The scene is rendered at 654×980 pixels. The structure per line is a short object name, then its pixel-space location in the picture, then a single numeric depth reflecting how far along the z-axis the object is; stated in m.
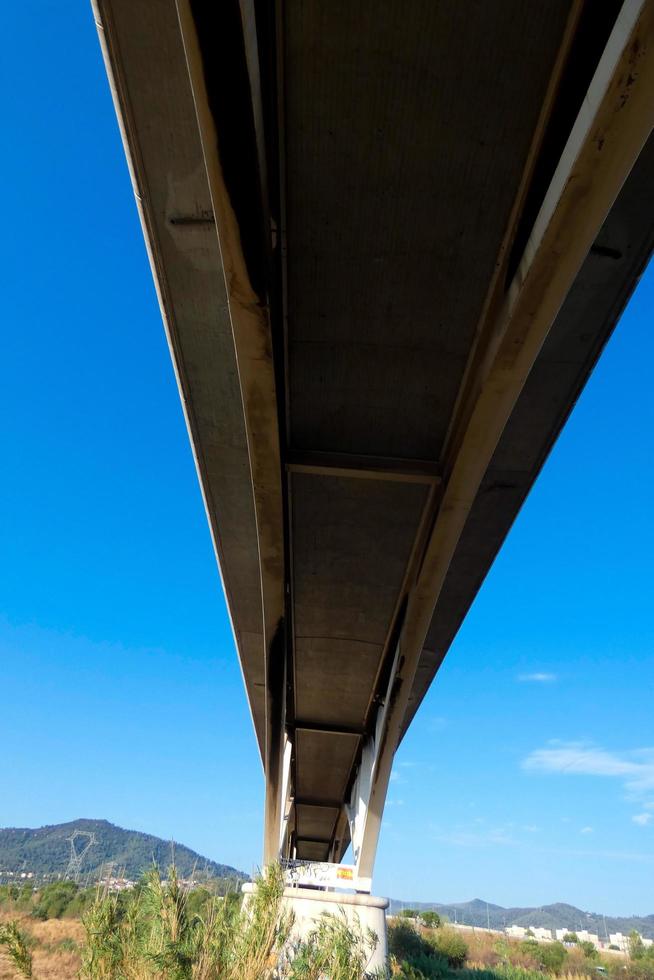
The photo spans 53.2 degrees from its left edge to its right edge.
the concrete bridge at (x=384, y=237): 4.49
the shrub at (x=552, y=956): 42.89
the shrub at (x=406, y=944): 32.79
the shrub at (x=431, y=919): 55.03
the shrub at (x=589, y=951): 52.03
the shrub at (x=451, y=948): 36.97
